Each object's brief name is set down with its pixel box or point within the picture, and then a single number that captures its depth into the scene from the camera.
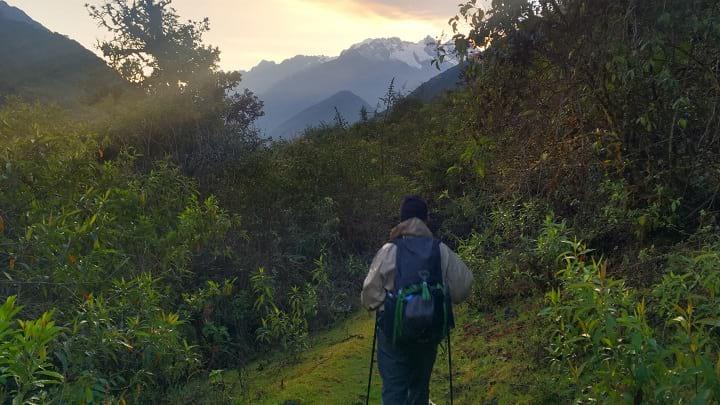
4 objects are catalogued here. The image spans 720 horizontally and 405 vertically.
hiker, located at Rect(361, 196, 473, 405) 3.77
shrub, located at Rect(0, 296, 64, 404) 2.54
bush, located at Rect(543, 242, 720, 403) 2.81
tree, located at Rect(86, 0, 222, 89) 24.92
